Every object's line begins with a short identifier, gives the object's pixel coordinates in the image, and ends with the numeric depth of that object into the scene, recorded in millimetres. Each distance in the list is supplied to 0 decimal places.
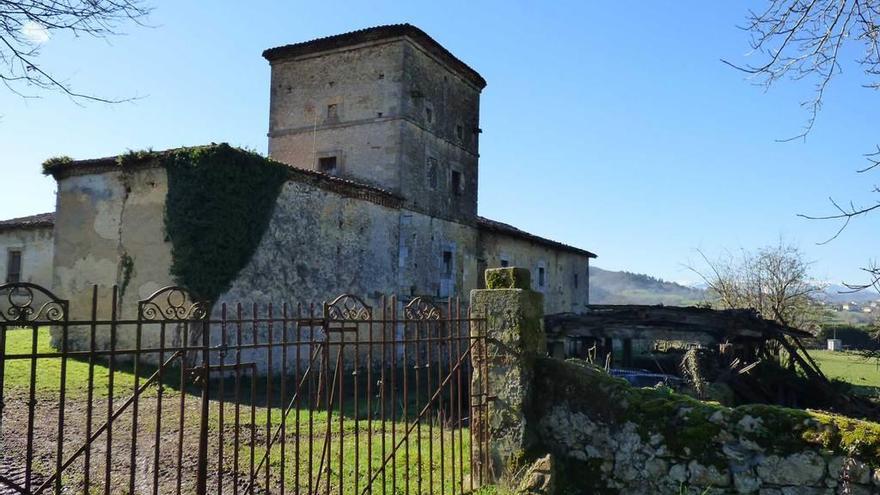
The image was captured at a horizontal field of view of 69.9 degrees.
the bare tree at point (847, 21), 4523
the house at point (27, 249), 23905
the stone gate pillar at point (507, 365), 5379
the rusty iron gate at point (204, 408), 3613
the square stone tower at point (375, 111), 20125
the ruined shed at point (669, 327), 13945
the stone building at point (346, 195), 14797
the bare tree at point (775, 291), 28358
